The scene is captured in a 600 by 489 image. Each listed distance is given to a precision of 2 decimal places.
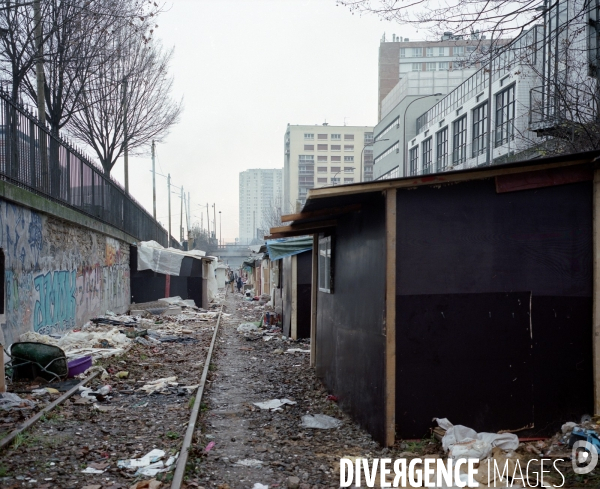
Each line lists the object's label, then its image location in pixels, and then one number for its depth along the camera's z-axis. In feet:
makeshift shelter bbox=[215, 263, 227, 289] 227.40
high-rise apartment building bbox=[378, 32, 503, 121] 298.97
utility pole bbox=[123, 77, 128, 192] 90.59
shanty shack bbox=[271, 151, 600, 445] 21.16
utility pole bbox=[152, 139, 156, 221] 162.22
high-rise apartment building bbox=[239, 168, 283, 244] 273.50
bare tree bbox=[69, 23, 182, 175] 84.99
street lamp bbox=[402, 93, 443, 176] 162.18
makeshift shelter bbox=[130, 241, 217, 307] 86.94
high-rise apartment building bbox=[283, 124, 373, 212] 430.20
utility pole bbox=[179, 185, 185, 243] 229.04
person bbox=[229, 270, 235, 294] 213.87
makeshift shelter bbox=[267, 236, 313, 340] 50.96
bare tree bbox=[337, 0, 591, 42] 23.41
